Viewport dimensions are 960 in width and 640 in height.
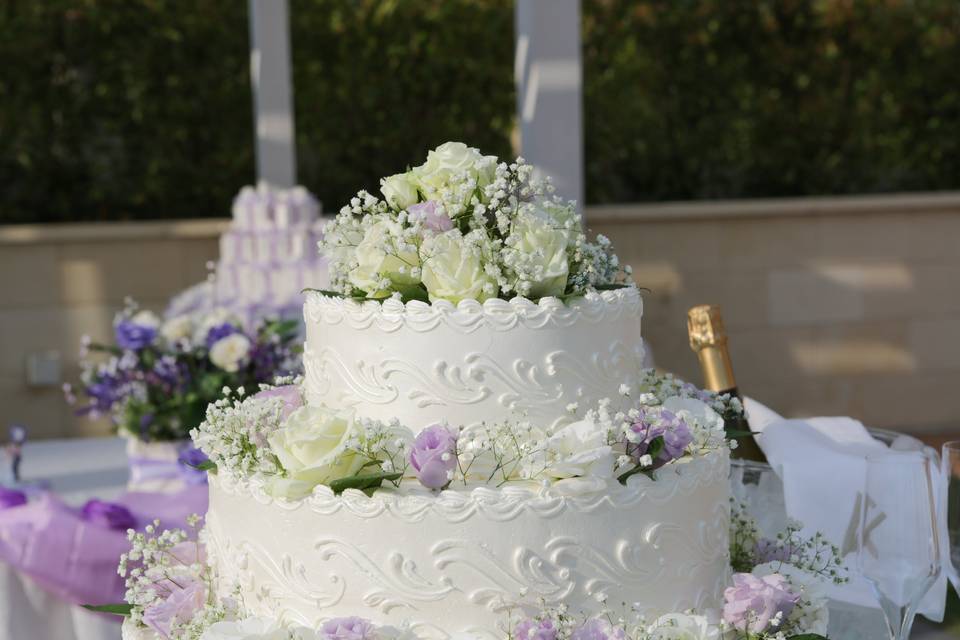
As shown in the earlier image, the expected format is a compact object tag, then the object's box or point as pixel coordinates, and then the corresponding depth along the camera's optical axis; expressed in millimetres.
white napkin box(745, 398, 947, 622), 2369
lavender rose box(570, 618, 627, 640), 2014
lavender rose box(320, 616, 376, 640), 2006
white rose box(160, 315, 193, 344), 3037
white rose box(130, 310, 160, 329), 3077
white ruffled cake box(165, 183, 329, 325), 4066
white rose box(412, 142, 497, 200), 2164
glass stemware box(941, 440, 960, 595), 2154
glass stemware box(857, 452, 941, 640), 2087
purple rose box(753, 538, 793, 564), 2203
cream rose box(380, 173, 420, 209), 2181
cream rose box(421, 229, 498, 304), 2116
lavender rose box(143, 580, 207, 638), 2118
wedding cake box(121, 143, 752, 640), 2055
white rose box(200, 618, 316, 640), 2024
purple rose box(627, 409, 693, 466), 2080
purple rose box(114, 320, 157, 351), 3020
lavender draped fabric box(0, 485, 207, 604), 2745
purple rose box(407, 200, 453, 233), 2137
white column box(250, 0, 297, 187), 6500
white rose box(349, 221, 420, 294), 2138
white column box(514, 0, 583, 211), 4056
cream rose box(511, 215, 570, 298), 2112
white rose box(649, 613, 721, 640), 2034
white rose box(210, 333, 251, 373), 2989
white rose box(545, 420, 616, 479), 2053
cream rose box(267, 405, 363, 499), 2049
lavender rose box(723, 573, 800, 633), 2068
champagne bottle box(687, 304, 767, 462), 2539
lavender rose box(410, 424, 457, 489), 2049
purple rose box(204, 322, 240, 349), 3029
